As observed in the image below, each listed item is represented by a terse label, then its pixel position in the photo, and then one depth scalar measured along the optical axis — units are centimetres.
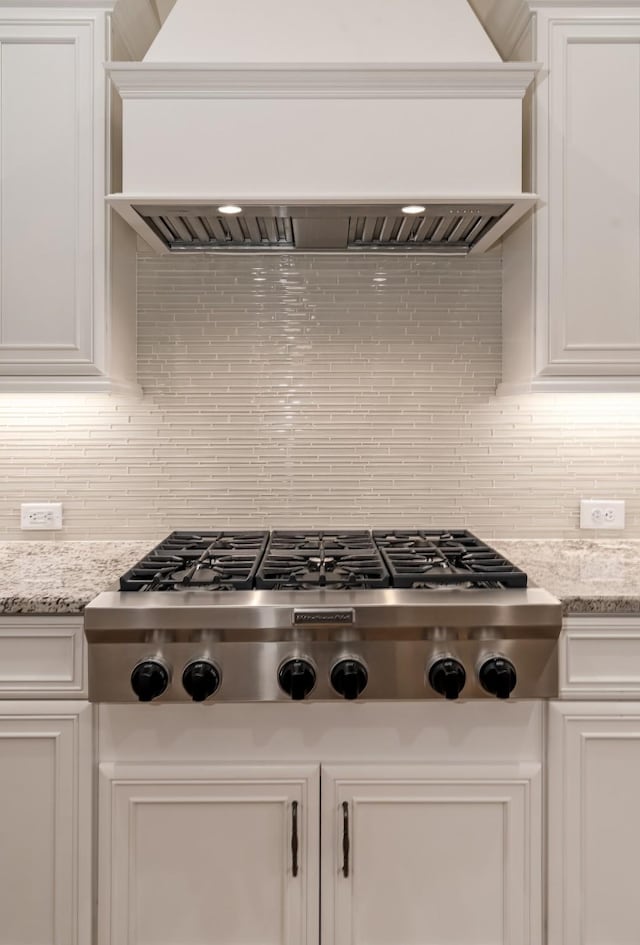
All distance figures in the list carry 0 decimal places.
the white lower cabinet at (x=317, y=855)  142
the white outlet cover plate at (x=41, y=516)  206
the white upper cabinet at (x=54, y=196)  171
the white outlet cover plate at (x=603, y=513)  206
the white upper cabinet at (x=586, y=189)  171
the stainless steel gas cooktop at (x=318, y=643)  135
